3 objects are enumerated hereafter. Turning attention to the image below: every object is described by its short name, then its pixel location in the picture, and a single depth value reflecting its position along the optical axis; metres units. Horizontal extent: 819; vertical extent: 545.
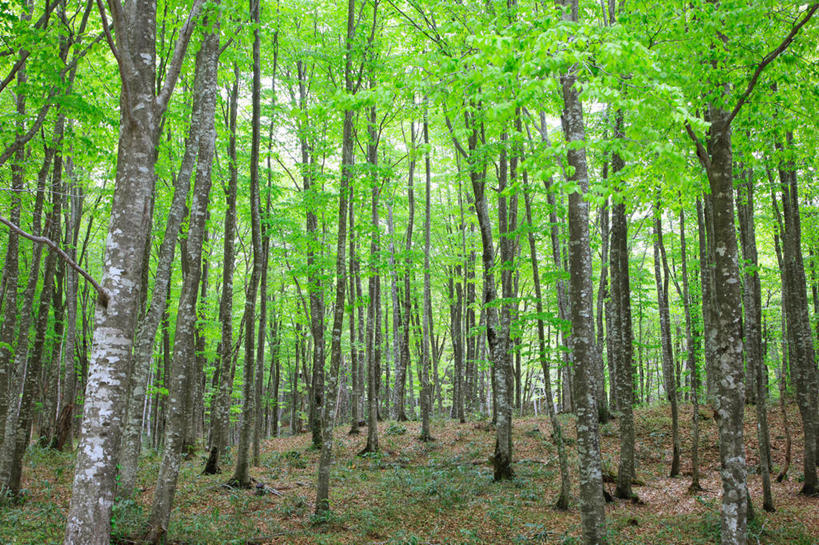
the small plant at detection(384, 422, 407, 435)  18.52
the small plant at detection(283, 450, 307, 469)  14.62
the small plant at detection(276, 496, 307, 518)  9.76
